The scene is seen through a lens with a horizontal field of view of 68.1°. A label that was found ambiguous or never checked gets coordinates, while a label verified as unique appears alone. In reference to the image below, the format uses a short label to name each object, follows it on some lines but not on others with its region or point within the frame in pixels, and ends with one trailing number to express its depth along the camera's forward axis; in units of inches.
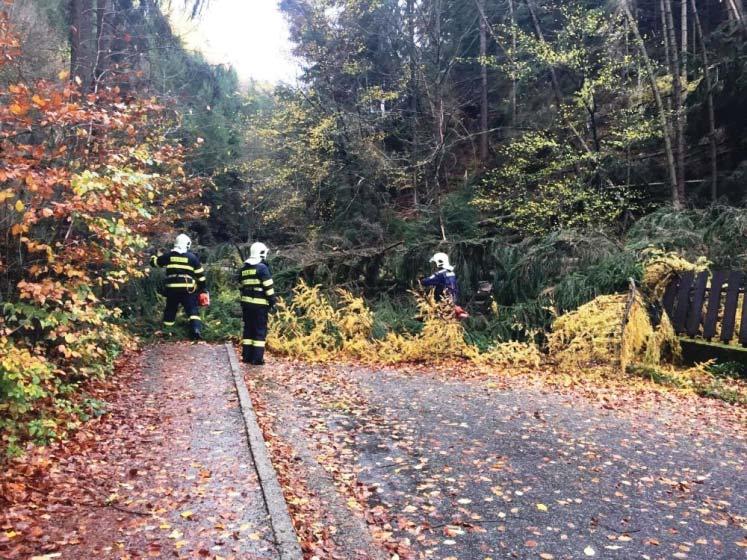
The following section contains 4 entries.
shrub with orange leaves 171.9
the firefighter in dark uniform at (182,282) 415.8
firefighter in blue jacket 432.8
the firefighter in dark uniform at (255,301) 349.7
